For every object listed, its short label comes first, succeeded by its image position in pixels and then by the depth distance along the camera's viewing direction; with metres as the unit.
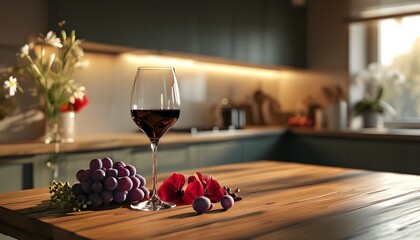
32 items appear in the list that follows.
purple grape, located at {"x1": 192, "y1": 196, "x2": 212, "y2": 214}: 1.00
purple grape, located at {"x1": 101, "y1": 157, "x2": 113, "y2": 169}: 1.10
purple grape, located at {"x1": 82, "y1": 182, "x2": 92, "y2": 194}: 1.04
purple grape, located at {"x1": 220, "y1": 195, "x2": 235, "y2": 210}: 1.04
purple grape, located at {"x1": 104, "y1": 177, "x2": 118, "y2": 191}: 1.04
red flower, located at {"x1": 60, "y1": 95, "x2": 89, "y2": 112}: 2.71
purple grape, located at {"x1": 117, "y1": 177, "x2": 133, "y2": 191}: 1.07
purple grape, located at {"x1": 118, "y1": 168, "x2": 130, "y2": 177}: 1.08
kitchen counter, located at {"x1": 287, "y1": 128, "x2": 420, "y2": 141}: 3.33
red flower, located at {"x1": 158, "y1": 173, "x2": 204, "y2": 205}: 1.11
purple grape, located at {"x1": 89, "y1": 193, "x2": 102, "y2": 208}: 1.04
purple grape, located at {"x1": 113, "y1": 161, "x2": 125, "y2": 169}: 1.12
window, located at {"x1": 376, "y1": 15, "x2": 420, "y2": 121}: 4.14
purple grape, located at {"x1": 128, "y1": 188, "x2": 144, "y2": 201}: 1.11
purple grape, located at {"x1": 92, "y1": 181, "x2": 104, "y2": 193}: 1.04
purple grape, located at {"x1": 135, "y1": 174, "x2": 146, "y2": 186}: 1.13
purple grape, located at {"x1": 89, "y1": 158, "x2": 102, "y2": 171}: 1.07
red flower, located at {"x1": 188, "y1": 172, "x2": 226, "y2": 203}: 1.12
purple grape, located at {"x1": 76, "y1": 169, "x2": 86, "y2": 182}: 1.06
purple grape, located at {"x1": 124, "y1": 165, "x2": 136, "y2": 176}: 1.11
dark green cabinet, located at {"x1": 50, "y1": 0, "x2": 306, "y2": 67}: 2.82
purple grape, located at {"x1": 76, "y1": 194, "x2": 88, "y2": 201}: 1.04
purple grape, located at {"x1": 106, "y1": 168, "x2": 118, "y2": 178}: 1.06
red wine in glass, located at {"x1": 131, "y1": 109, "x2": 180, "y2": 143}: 1.06
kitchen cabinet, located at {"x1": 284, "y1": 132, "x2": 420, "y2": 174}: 3.35
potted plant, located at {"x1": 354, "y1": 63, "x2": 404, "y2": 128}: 4.09
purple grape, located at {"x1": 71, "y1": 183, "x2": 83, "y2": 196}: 1.05
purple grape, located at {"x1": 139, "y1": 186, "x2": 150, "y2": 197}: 1.13
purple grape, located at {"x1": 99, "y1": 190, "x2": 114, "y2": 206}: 1.06
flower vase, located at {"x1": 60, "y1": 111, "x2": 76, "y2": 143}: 2.69
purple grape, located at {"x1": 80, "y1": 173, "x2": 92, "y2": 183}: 1.04
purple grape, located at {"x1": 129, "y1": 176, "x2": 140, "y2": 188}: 1.10
